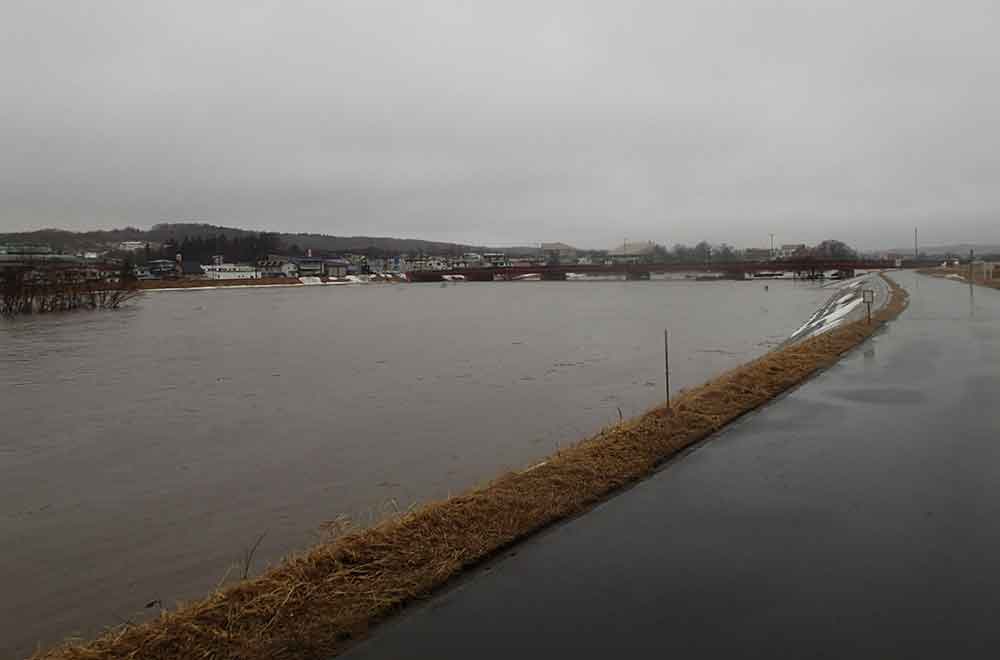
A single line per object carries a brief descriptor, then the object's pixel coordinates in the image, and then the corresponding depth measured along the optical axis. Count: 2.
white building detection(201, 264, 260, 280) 115.50
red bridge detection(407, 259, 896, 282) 96.50
